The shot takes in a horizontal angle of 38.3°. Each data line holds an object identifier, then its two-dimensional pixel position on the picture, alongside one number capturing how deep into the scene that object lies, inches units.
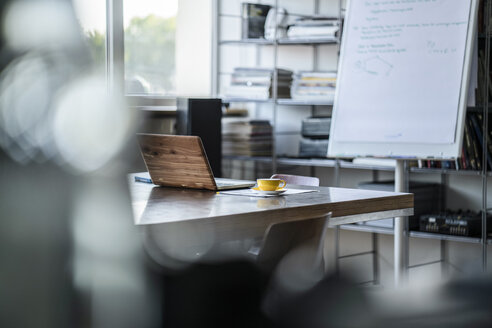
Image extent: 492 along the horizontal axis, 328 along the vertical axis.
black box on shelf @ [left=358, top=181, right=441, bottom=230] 160.4
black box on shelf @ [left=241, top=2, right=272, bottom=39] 185.3
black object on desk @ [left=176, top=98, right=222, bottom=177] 172.1
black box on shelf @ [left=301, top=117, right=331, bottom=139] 176.5
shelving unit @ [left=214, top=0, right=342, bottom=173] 176.9
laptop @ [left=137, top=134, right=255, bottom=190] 95.4
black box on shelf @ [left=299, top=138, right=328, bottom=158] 177.6
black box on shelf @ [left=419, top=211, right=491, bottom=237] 150.5
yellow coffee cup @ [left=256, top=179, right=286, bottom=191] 95.3
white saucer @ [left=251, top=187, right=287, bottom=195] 93.9
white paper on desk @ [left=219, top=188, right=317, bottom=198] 93.1
